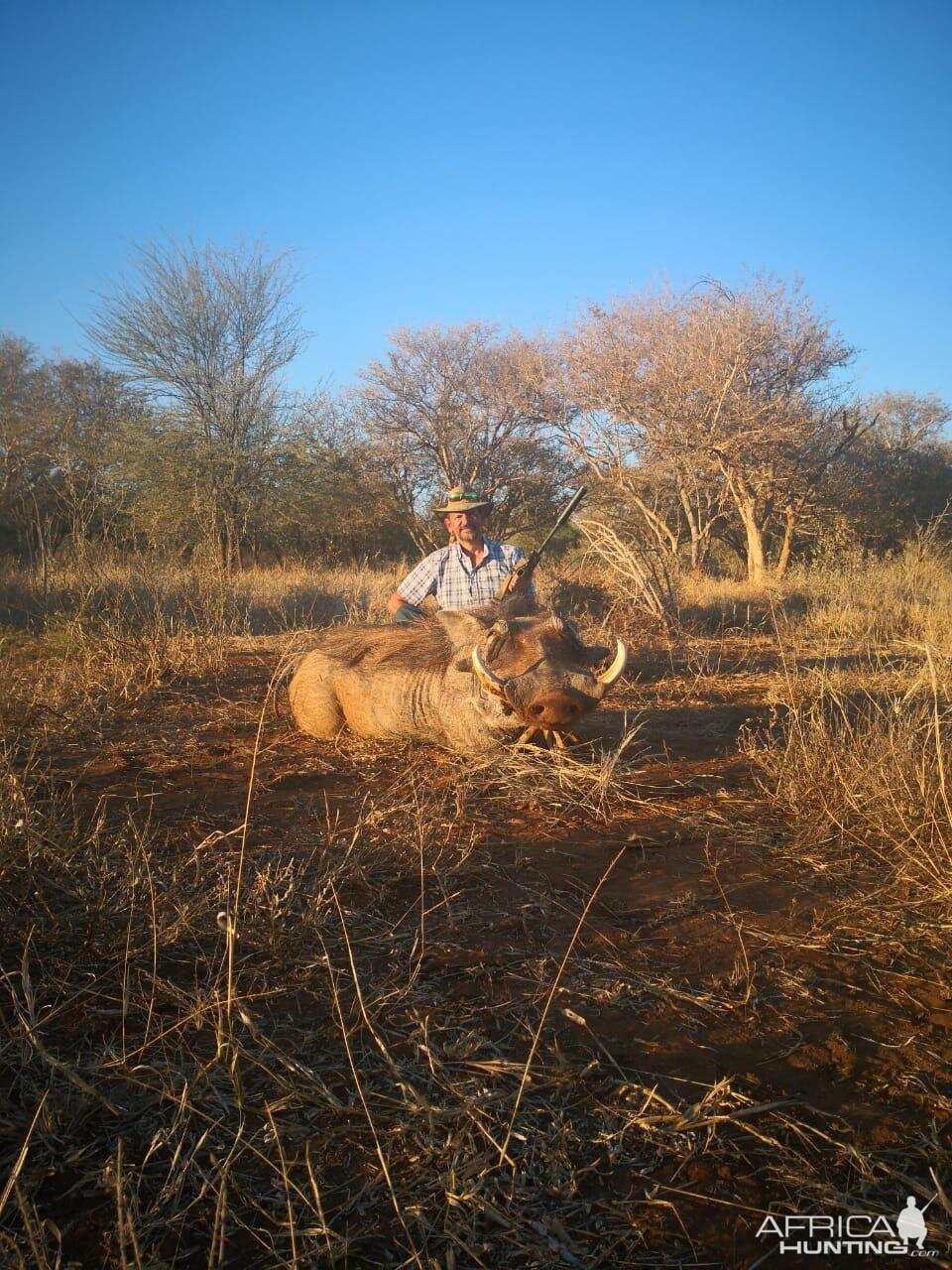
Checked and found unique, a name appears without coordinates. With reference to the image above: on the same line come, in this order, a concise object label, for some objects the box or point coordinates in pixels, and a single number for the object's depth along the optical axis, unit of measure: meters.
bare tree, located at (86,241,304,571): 15.20
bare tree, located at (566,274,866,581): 12.60
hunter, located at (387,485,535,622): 5.90
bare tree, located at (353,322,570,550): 19.34
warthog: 3.63
